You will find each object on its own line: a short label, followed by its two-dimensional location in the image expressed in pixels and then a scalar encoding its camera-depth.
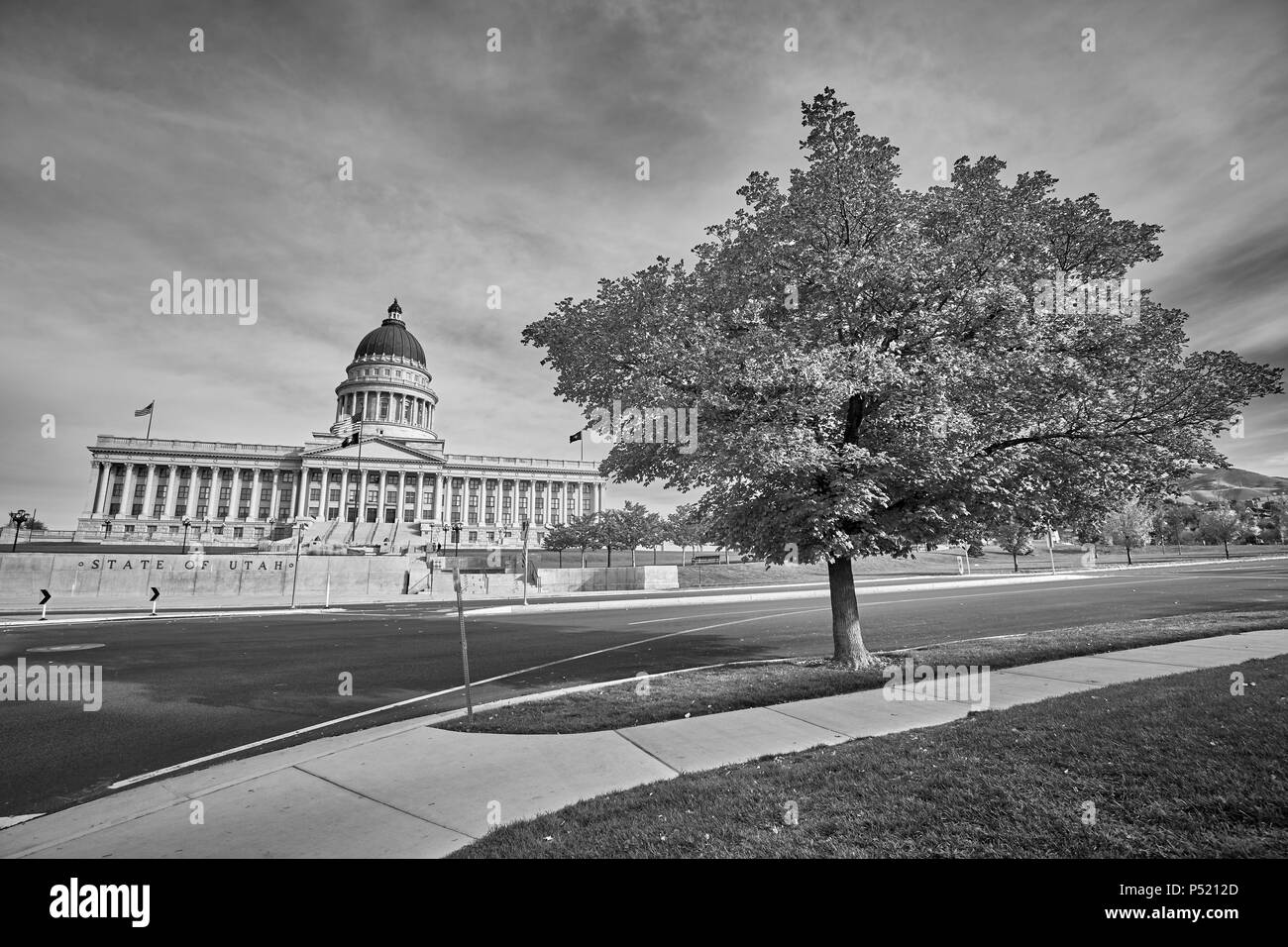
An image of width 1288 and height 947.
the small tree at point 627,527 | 55.94
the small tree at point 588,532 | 56.22
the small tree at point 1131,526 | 71.94
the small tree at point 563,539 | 57.69
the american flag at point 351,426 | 117.38
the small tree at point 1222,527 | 92.25
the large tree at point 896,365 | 8.78
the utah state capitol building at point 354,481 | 105.38
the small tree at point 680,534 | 52.81
